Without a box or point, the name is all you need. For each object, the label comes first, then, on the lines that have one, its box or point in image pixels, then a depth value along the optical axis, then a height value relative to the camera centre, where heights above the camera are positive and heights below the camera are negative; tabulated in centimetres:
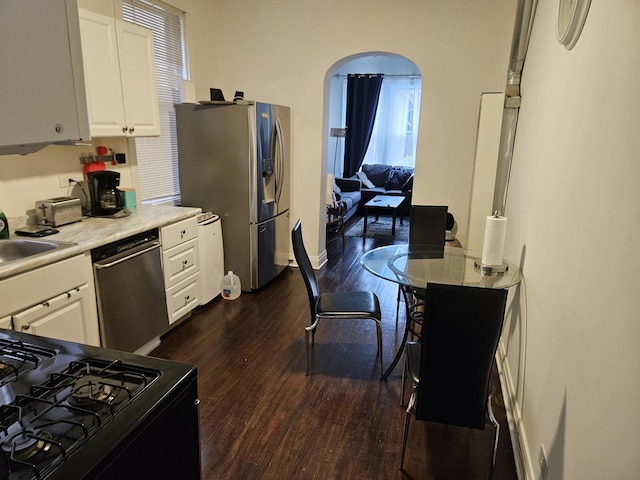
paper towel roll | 234 -51
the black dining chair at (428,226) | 329 -60
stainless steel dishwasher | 245 -94
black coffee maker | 295 -36
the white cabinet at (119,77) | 263 +42
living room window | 793 +45
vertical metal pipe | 321 +45
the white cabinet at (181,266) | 302 -92
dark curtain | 791 +58
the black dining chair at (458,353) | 168 -83
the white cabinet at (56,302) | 192 -79
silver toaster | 259 -44
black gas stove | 81 -59
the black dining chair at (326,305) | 261 -100
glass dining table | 238 -73
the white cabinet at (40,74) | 76 +12
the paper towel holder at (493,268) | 250 -70
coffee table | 644 -88
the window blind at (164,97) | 366 +41
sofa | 763 -67
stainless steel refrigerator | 365 -25
